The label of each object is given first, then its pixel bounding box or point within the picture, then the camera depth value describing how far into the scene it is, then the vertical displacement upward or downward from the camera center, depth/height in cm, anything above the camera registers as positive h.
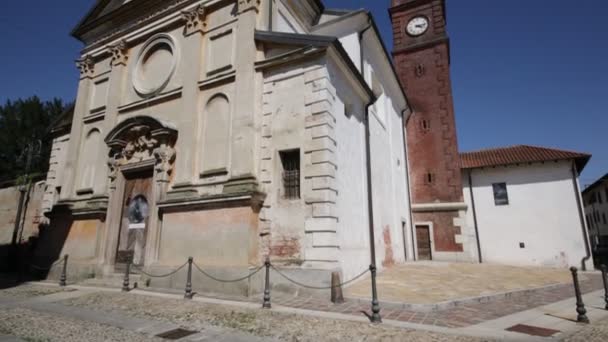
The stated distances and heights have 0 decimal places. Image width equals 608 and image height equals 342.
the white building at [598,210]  3241 +309
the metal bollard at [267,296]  639 -112
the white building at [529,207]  1571 +169
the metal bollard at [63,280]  959 -117
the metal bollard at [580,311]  528 -118
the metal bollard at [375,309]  529 -116
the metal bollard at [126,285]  855 -118
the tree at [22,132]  3231 +1142
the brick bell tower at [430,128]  1764 +663
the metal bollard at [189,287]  750 -109
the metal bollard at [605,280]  614 -78
